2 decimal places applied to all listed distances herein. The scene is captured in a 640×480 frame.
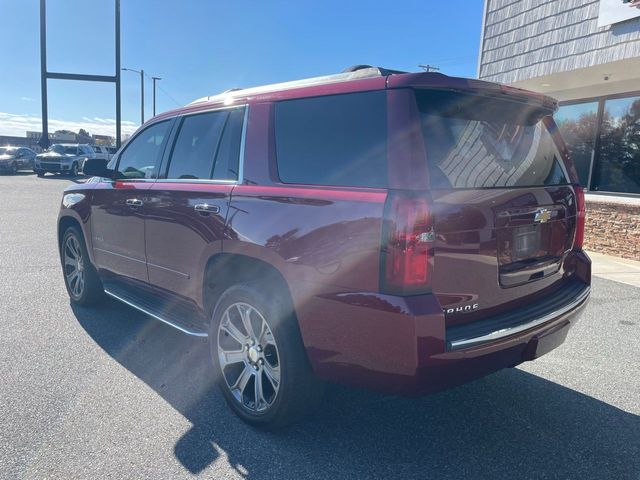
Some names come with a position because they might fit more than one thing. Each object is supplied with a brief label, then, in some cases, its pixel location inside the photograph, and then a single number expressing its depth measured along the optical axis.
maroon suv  2.28
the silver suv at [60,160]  25.81
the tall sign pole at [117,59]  25.53
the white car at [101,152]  31.15
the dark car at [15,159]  27.36
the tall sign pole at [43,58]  25.28
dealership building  8.10
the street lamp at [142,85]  52.72
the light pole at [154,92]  55.00
